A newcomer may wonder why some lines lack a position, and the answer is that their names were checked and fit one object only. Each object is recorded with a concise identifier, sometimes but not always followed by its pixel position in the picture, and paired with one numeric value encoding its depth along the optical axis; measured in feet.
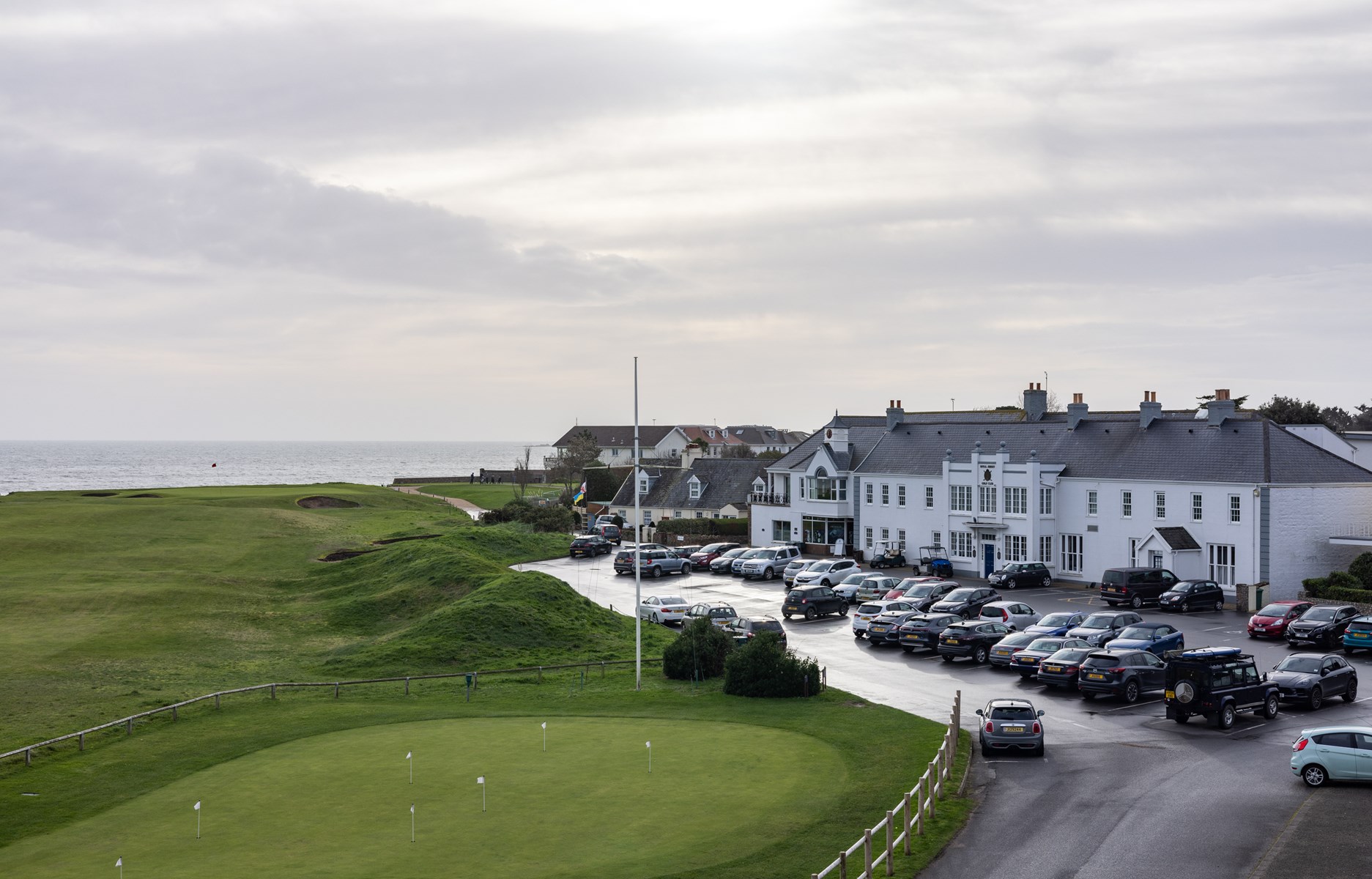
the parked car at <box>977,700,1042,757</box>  93.20
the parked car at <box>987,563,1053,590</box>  207.00
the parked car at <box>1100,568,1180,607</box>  179.93
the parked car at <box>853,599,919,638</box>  157.65
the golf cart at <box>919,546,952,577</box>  225.76
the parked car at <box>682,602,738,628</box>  156.84
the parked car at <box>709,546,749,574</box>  238.07
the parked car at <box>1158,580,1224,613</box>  176.65
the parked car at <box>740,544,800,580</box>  226.79
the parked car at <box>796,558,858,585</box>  201.36
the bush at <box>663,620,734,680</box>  134.00
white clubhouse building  189.47
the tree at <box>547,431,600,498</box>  499.10
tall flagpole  124.57
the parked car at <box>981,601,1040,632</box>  152.87
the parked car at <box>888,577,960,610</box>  172.35
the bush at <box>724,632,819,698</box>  120.47
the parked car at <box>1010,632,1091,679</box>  127.34
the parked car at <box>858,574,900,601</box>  188.96
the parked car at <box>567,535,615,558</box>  266.77
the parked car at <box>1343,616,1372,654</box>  140.26
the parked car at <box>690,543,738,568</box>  245.65
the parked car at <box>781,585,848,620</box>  178.19
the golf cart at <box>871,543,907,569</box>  237.04
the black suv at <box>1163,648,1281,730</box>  103.09
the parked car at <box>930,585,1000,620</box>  164.86
